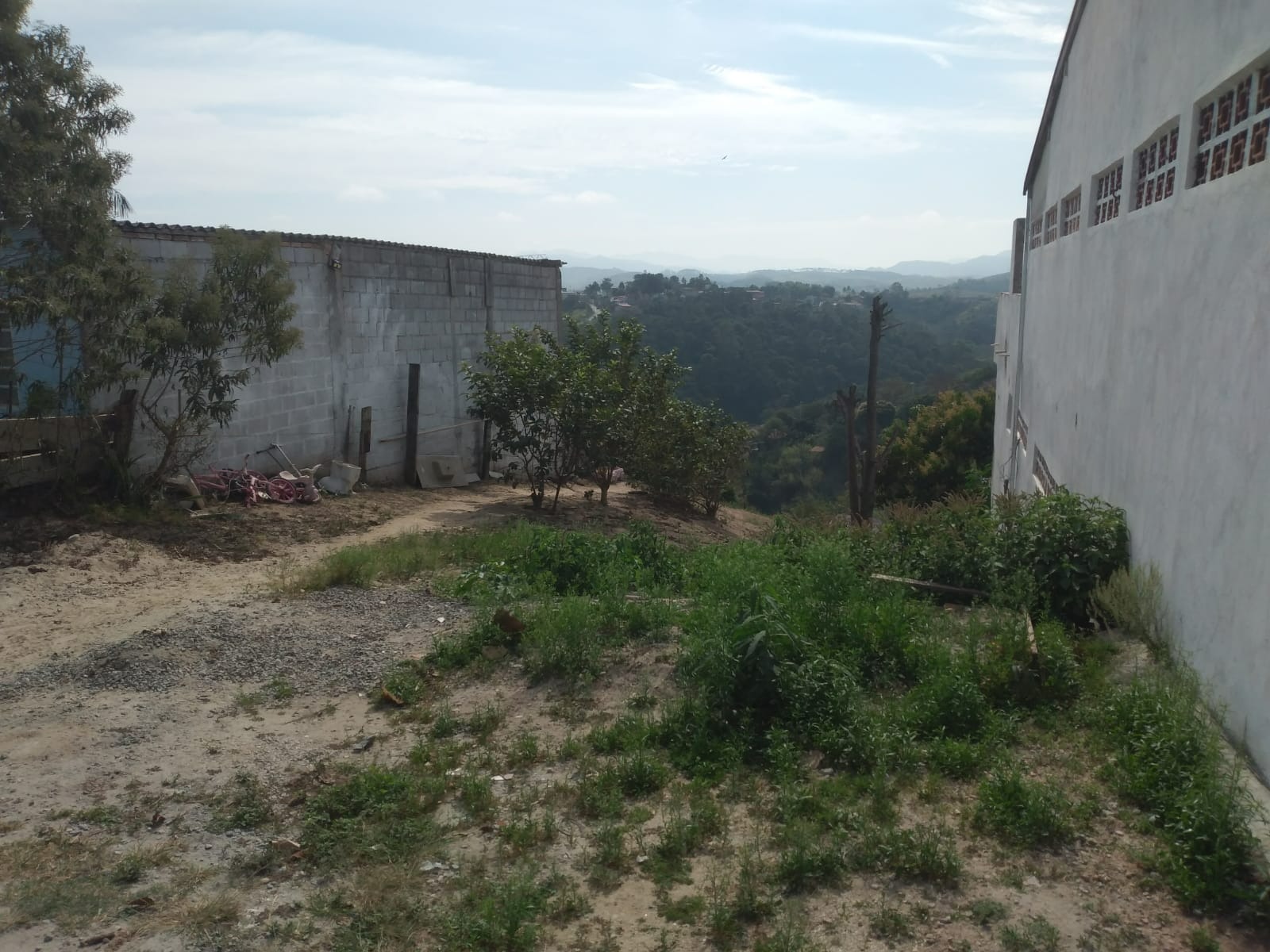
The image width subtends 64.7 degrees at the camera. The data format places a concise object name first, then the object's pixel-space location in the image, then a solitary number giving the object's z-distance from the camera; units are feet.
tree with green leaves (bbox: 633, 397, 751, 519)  53.11
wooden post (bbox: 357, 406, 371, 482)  47.62
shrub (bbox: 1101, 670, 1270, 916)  11.87
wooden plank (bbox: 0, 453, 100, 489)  30.63
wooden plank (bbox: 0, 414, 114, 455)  30.50
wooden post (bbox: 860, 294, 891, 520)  60.08
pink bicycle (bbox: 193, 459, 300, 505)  38.19
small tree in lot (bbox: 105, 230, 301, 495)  31.96
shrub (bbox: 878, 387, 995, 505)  86.12
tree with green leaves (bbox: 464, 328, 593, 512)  43.78
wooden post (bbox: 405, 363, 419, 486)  50.47
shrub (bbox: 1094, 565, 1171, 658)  18.66
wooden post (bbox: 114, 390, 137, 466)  33.55
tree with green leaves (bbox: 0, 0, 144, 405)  28.48
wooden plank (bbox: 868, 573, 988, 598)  23.62
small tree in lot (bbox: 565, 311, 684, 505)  44.21
